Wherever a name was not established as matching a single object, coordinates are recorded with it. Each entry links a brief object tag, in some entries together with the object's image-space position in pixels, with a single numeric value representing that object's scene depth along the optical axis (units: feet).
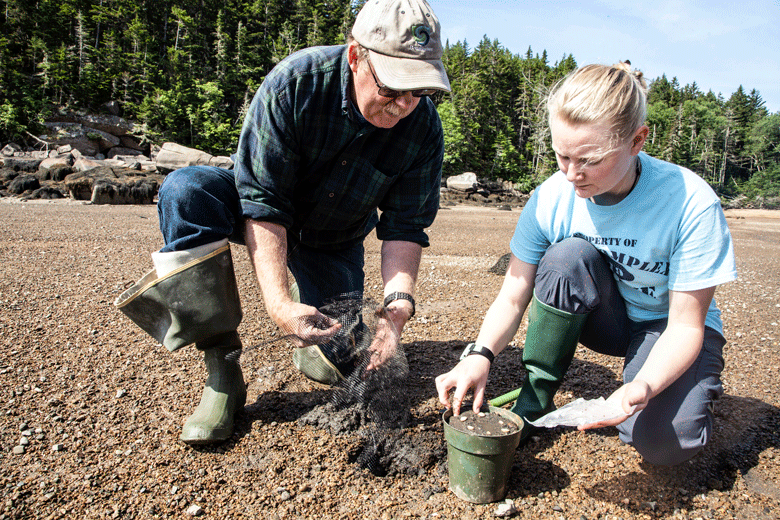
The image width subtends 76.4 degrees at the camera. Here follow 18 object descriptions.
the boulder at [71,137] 96.27
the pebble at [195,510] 4.98
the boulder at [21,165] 53.83
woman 4.85
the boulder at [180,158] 65.84
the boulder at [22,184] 43.75
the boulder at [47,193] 42.50
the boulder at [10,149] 81.13
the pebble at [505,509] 5.10
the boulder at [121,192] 39.63
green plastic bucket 4.92
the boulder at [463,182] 88.48
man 5.69
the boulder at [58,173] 48.82
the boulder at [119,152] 105.40
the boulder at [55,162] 56.60
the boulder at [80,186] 41.78
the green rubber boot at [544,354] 5.71
